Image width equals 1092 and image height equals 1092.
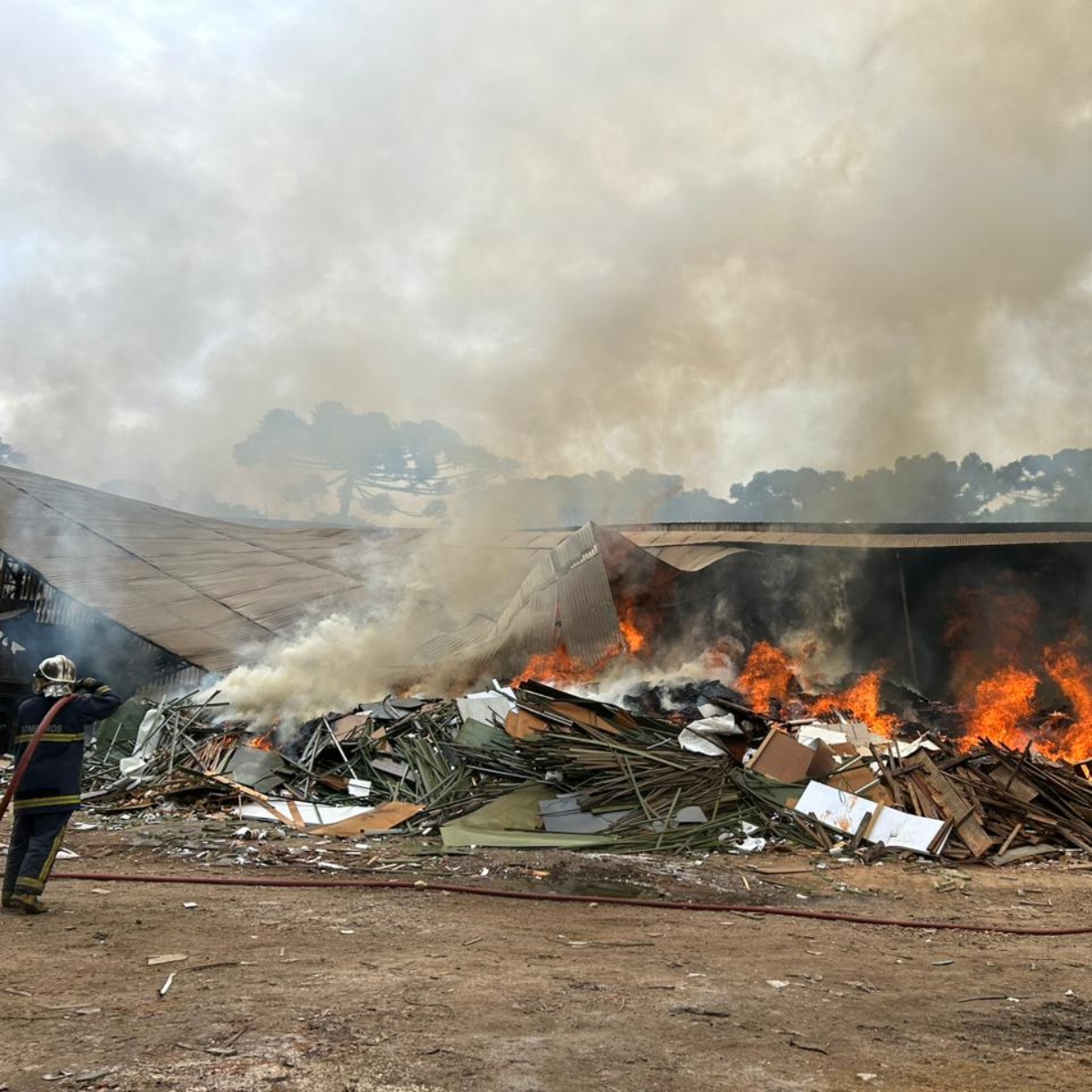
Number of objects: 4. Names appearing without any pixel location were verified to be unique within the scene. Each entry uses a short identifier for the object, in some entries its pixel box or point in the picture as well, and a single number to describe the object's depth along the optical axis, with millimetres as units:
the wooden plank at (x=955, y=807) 9314
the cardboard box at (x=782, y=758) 10633
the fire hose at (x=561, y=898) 6746
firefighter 5660
